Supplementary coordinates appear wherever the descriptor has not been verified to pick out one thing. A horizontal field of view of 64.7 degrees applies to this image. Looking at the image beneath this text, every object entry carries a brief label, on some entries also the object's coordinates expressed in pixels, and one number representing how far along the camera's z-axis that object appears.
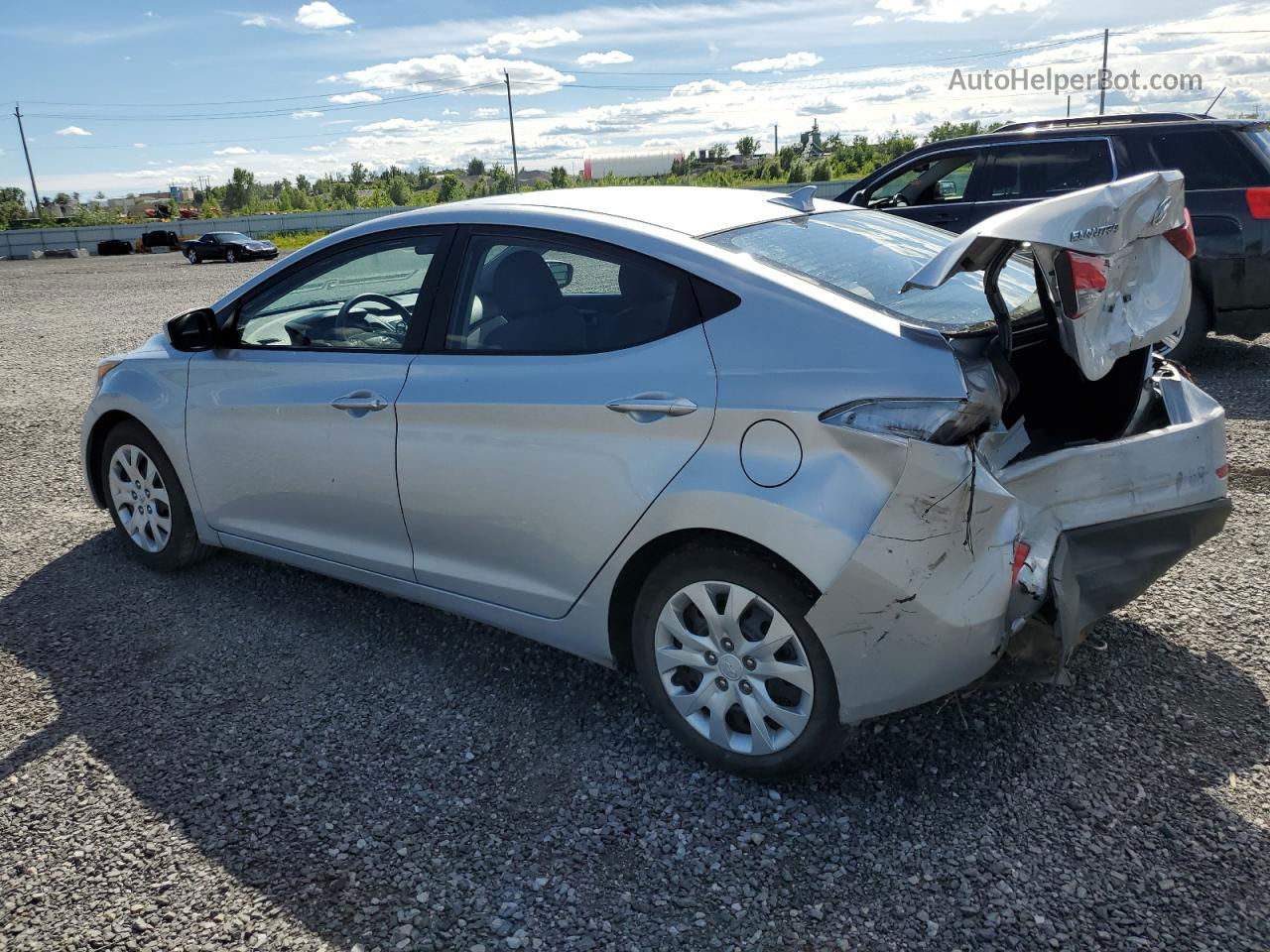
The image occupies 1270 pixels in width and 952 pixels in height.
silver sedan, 2.62
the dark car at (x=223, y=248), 35.84
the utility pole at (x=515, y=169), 66.86
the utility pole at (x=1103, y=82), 48.70
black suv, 7.27
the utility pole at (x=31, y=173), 76.00
